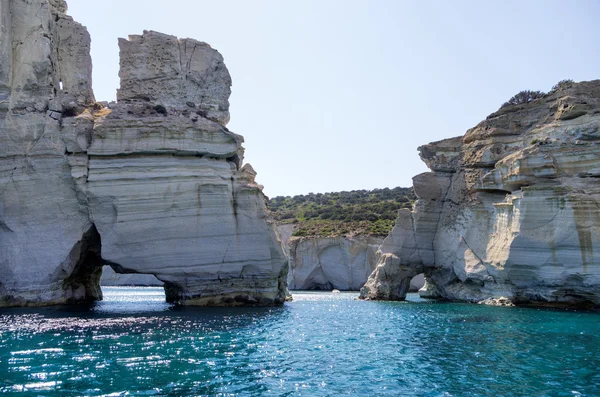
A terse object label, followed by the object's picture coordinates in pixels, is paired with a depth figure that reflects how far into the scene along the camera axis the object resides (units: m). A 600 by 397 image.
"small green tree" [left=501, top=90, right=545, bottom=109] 41.05
